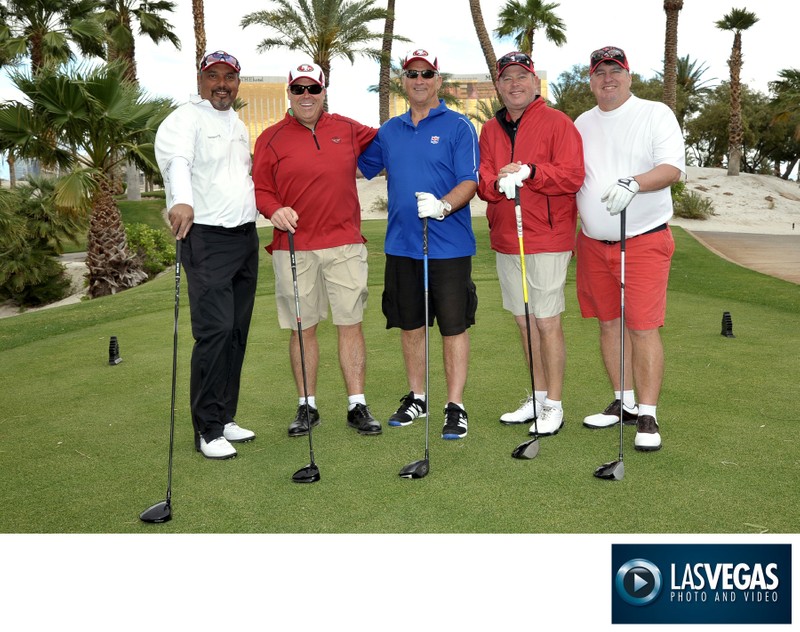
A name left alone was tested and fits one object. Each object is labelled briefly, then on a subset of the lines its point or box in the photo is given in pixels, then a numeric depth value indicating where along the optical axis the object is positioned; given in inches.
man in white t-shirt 170.4
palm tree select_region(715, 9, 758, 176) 1438.2
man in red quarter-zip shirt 183.6
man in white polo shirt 173.0
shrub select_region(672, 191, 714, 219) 1154.0
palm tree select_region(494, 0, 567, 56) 1422.2
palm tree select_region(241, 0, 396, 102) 1170.0
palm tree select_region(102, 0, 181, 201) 1227.9
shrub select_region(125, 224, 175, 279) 757.9
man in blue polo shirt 179.2
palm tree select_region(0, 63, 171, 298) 534.3
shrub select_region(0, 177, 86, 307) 707.4
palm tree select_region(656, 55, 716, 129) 2006.6
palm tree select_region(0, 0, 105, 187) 922.1
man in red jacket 172.6
